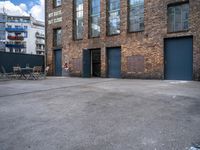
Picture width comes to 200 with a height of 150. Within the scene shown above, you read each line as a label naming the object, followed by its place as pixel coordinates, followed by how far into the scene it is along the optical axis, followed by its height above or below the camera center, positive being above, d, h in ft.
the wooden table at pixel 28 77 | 39.20 -1.78
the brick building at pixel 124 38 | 31.83 +7.57
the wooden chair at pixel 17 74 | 42.20 -1.33
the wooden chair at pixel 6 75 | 41.55 -1.67
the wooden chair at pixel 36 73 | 39.58 -0.99
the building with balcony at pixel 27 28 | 179.36 +50.52
